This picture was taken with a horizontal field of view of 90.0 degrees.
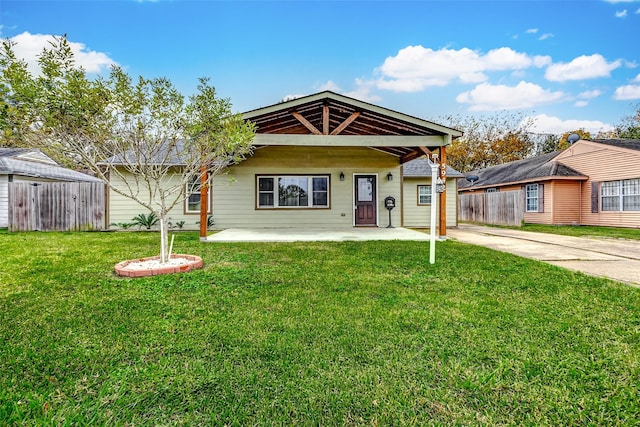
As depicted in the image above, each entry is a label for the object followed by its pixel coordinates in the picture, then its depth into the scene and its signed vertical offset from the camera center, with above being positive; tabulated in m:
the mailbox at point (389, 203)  11.31 +0.23
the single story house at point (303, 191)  11.07 +0.68
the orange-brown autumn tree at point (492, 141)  27.17 +5.84
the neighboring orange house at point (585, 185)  12.58 +1.07
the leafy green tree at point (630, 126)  24.08 +6.55
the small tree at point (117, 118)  4.09 +1.35
